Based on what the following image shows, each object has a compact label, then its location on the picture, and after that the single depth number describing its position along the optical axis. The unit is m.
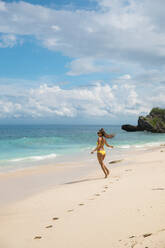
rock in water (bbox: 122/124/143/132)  91.27
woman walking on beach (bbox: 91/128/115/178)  11.50
